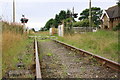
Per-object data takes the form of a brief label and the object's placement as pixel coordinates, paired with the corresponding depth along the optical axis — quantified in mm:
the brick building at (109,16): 44238
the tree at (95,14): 67962
